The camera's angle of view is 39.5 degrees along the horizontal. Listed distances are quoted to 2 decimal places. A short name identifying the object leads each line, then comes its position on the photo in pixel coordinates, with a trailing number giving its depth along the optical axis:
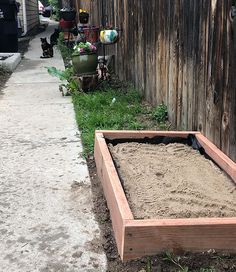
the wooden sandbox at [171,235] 1.67
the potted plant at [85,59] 4.94
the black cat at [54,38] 10.36
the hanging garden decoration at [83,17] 6.59
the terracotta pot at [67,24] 9.51
